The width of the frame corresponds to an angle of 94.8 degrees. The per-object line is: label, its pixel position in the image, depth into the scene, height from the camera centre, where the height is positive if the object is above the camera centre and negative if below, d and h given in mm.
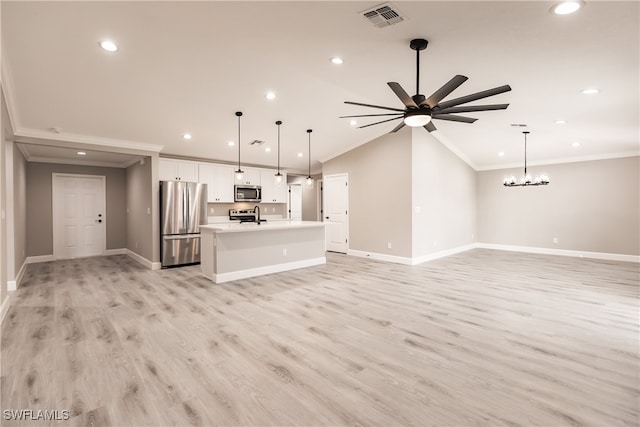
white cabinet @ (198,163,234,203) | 7188 +762
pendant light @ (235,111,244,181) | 5086 +652
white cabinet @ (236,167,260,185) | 7953 +941
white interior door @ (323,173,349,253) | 7742 +11
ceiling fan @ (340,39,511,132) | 2559 +1006
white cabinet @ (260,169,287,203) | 8344 +669
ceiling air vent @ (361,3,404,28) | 2453 +1697
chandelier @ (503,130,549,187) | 6797 +683
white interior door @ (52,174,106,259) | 7246 -107
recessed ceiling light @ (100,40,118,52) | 3031 +1745
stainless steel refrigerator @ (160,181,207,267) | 6105 -187
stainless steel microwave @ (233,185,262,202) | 7754 +482
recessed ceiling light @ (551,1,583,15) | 2229 +1564
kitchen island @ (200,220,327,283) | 4949 -719
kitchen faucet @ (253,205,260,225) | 8048 +51
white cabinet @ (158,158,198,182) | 6543 +943
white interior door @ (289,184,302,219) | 10458 +378
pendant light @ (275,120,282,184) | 5387 +645
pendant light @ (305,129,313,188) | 5789 +562
